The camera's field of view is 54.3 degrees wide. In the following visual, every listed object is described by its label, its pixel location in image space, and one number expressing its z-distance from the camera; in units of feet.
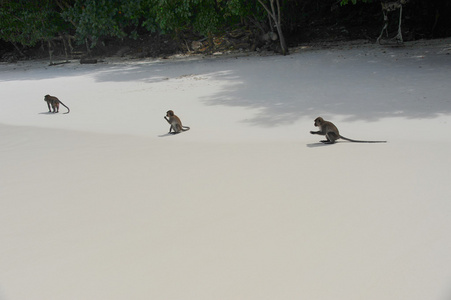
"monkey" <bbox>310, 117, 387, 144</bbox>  19.90
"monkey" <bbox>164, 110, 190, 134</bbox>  23.85
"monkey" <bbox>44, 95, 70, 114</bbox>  32.17
